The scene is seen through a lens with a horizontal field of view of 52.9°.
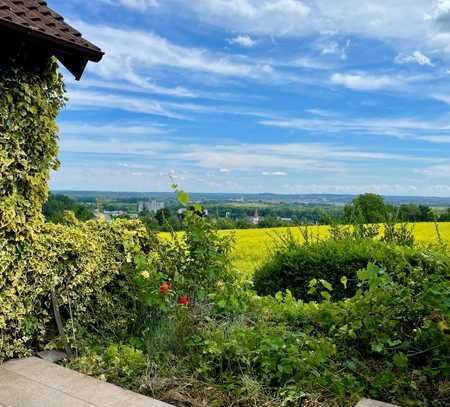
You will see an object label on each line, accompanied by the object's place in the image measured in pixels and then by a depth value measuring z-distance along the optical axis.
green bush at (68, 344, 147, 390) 3.69
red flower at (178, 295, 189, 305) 4.06
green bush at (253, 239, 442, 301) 6.48
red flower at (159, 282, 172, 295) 4.06
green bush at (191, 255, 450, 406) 3.32
